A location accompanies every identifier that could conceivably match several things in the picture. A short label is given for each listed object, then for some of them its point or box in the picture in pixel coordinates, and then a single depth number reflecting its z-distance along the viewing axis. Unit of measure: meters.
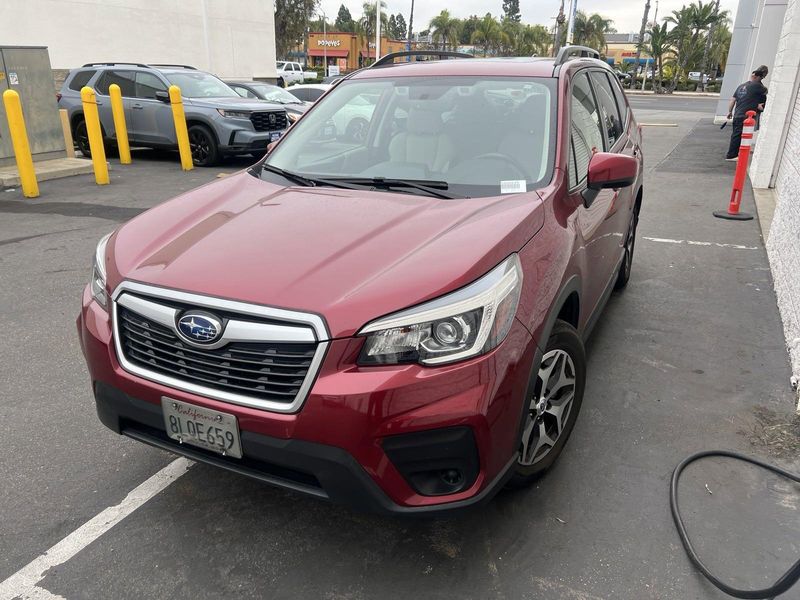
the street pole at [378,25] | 30.10
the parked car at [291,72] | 39.42
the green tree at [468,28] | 79.00
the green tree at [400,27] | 110.94
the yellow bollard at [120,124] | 11.22
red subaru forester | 2.02
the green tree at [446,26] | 71.50
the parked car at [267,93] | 14.48
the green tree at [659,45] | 54.72
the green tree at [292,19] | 46.44
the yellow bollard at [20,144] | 8.57
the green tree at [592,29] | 69.56
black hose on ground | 2.12
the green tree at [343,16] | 118.06
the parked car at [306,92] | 18.00
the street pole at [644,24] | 63.73
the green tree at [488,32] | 70.94
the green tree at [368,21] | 71.86
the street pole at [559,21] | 50.46
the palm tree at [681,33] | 54.84
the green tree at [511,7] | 125.62
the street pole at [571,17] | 33.66
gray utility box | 9.91
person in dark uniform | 12.97
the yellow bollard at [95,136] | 9.95
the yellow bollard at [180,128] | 10.83
